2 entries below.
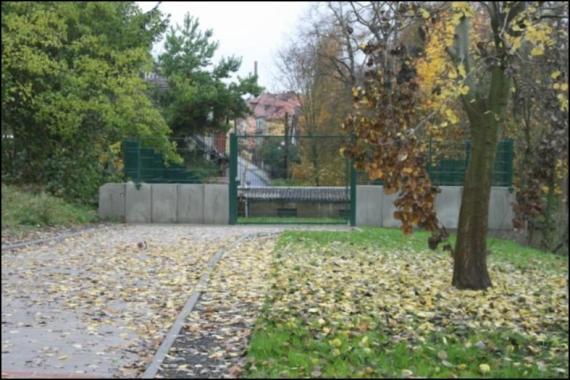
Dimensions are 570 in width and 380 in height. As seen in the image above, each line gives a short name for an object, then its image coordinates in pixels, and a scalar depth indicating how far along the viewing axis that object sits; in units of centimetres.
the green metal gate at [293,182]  1755
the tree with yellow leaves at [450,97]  715
